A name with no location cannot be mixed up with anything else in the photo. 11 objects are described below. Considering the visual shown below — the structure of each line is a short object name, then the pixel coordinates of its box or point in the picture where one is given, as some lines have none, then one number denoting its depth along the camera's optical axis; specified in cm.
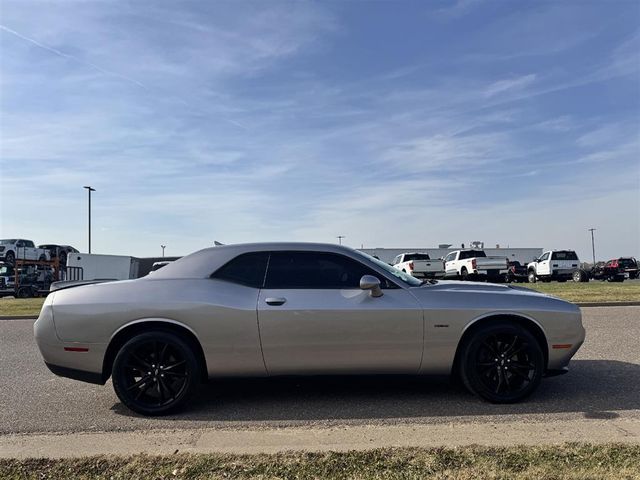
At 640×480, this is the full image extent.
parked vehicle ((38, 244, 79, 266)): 3349
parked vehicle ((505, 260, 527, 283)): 3142
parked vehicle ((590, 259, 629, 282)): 3334
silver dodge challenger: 468
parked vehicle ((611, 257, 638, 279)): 3388
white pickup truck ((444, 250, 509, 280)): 2742
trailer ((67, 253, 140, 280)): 2855
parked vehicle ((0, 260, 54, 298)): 2869
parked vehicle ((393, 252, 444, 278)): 2869
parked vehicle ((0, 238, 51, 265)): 3056
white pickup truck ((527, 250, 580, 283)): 3030
